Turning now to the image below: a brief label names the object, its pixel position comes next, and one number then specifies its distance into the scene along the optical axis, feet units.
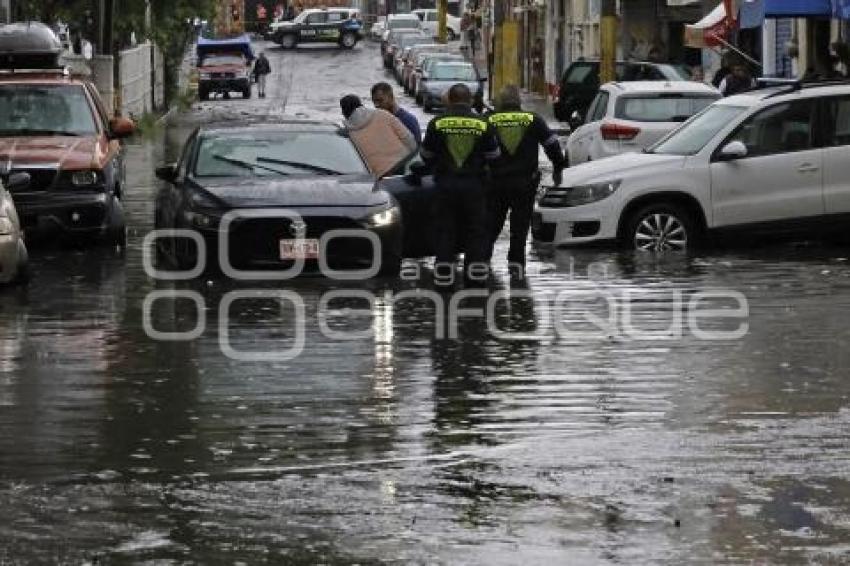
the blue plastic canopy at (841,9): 123.44
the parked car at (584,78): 141.59
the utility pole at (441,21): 343.67
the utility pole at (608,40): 149.89
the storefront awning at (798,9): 130.52
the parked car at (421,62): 229.04
